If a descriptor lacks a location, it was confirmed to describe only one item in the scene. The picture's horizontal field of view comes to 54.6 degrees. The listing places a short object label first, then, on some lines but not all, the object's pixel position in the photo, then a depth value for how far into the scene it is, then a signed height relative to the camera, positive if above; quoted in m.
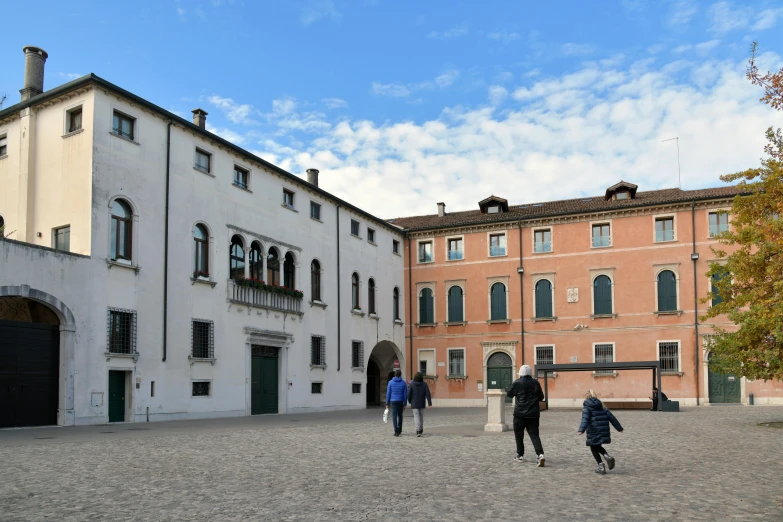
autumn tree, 18.62 +1.38
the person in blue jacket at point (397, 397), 17.88 -1.46
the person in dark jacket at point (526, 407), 11.82 -1.12
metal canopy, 31.48 -1.34
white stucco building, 21.64 +2.27
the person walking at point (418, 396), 17.94 -1.43
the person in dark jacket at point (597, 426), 10.76 -1.30
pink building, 37.50 +2.22
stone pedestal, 19.16 -1.93
